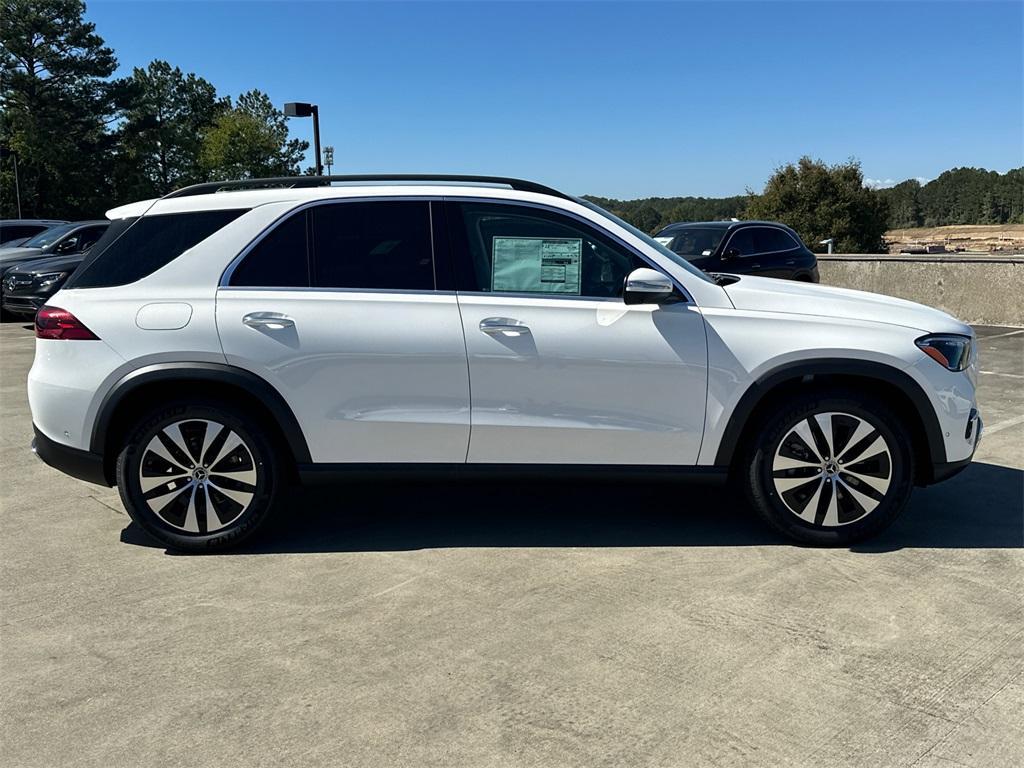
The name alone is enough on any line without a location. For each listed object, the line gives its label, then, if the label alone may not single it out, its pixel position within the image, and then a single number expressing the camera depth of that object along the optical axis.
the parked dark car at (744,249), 11.63
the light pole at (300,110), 17.98
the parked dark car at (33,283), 13.53
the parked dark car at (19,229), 18.13
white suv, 4.00
